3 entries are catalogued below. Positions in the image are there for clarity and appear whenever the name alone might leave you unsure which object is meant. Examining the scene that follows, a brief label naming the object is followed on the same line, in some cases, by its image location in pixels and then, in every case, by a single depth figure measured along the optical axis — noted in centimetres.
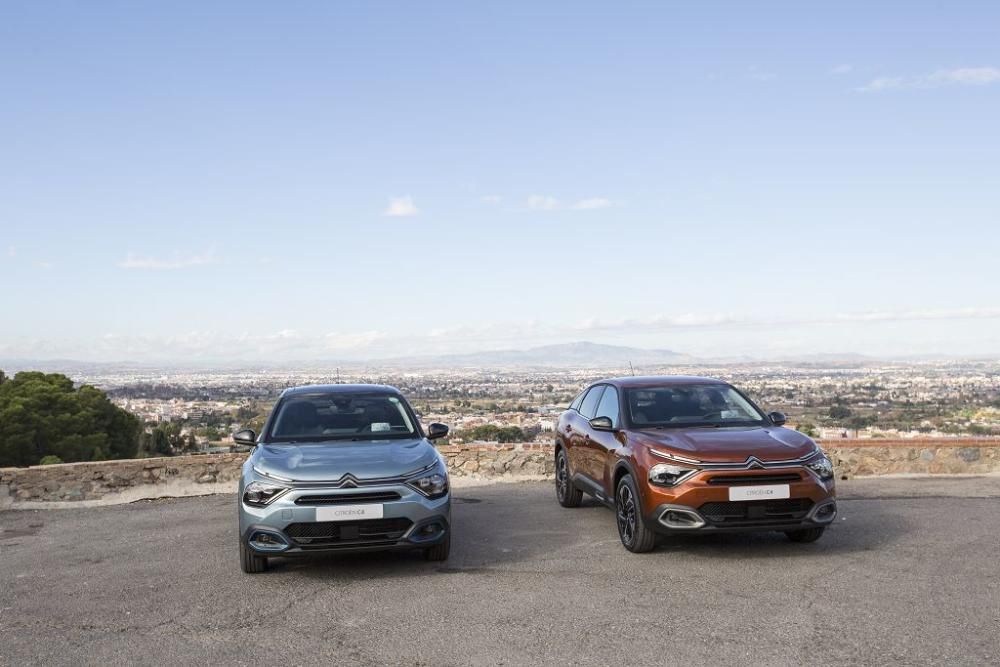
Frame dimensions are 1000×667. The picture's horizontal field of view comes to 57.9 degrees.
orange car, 750
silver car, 699
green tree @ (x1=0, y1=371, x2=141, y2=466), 3422
